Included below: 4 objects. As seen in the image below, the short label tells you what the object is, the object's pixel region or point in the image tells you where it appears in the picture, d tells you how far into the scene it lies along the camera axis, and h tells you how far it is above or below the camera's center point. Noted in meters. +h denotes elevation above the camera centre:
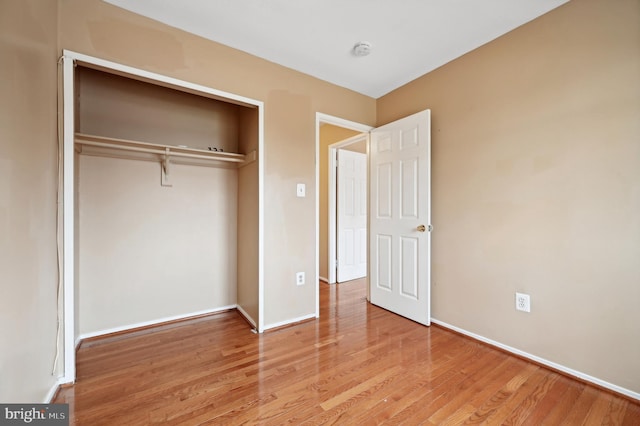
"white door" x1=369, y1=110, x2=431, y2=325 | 2.50 -0.05
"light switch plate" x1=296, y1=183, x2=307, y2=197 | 2.58 +0.23
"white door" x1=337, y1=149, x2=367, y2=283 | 3.99 -0.04
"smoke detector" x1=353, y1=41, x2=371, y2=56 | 2.19 +1.41
